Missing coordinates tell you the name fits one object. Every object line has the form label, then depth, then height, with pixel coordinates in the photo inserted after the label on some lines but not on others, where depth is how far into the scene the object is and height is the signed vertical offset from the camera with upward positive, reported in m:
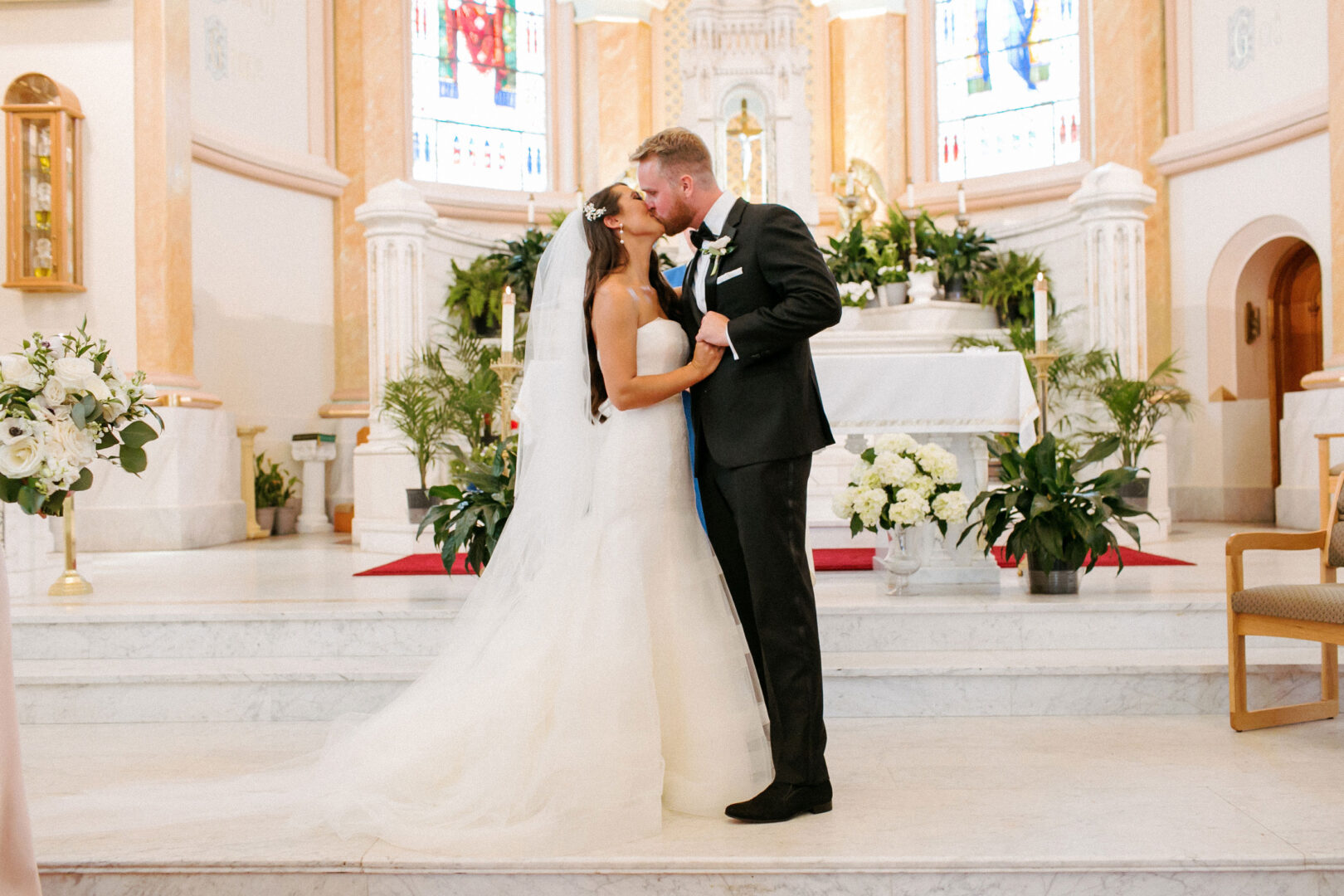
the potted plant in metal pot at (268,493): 9.13 -0.33
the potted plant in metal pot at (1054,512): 4.54 -0.28
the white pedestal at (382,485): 7.43 -0.22
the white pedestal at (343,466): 9.87 -0.13
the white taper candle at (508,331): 5.99 +0.63
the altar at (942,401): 5.13 +0.20
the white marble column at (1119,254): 7.92 +1.34
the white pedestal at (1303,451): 7.82 -0.07
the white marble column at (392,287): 7.86 +1.15
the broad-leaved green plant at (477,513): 4.51 -0.25
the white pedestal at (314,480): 9.38 -0.24
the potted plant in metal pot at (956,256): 9.16 +1.54
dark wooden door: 9.25 +0.95
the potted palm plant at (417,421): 7.09 +0.19
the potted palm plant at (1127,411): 7.52 +0.23
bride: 2.73 -0.53
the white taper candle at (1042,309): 5.57 +0.67
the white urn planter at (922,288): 8.85 +1.24
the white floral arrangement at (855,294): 8.74 +1.19
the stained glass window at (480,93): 10.89 +3.53
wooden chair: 3.34 -0.52
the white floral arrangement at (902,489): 4.62 -0.18
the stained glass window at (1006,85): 10.47 +3.41
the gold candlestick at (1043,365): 5.61 +0.40
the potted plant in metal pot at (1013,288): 8.93 +1.25
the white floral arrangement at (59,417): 4.46 +0.15
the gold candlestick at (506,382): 5.96 +0.37
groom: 2.75 +0.08
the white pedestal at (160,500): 7.62 -0.32
